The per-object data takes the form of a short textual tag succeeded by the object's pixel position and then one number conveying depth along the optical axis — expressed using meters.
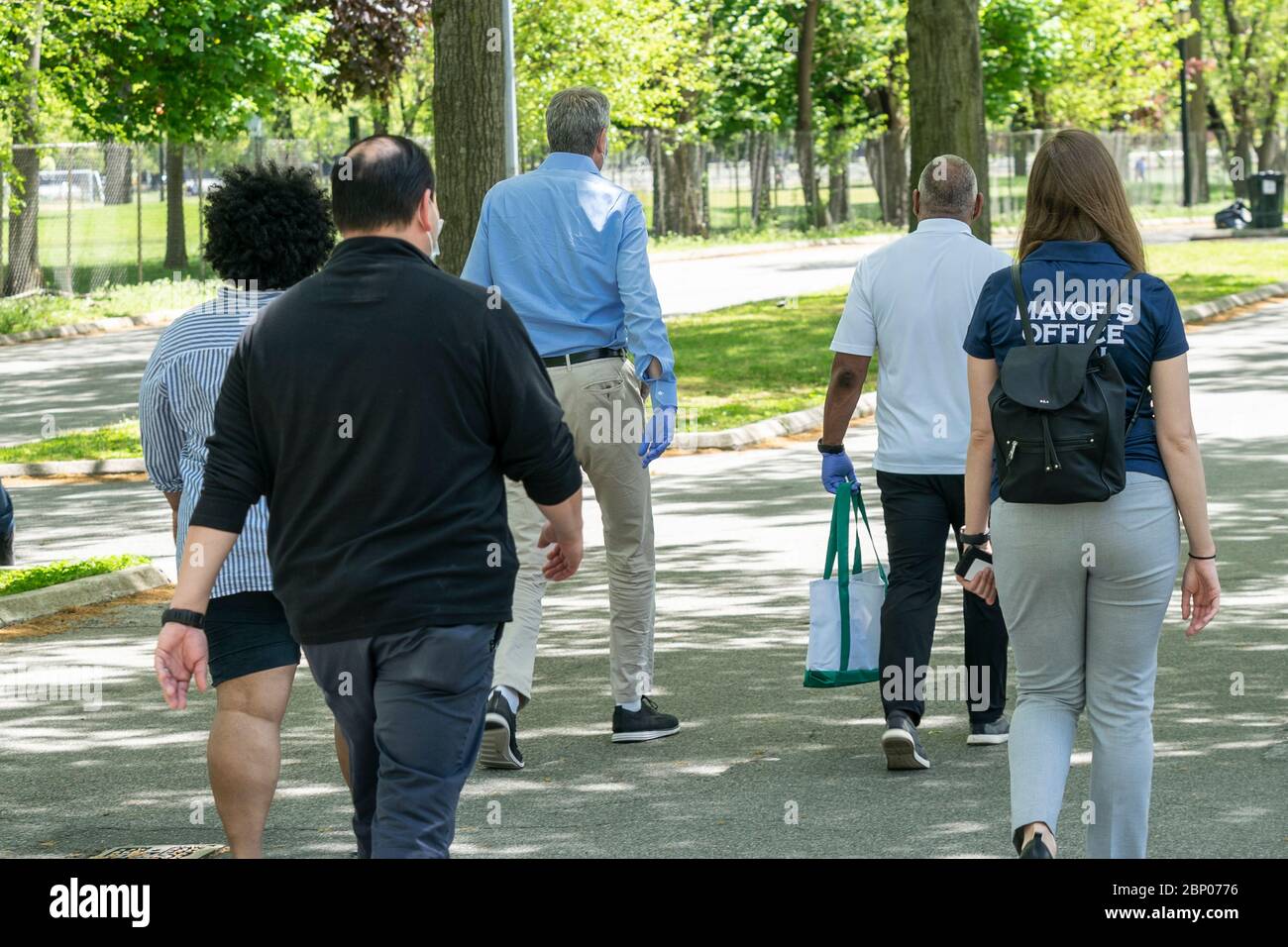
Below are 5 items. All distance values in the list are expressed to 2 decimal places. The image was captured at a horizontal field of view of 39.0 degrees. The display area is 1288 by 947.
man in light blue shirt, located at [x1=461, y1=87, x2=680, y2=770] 6.36
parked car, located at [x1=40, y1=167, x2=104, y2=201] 32.81
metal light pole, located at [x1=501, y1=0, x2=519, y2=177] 14.05
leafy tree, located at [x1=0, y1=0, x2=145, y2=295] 26.39
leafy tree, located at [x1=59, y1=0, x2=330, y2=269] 30.83
